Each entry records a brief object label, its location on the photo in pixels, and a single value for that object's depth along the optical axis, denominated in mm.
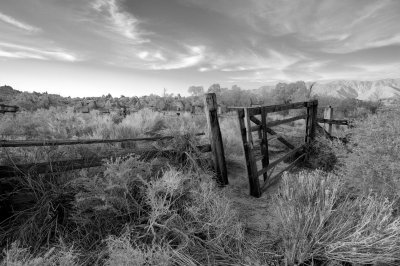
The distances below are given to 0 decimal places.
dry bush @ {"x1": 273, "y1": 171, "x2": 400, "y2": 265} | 2711
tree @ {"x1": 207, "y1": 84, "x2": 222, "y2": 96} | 54272
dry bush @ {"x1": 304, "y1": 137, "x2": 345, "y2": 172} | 7301
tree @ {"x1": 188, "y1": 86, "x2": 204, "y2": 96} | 66938
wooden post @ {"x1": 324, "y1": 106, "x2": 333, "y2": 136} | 10362
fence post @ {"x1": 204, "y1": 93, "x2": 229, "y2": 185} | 5145
